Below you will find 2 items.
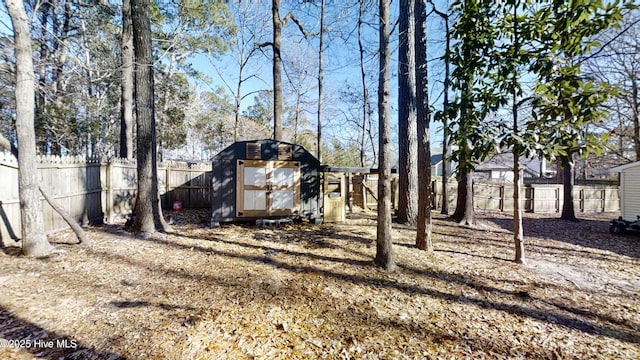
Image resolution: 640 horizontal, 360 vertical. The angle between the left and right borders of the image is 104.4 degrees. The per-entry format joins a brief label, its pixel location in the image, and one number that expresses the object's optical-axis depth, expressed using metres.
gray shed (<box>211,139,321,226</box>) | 6.94
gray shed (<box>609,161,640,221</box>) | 8.23
